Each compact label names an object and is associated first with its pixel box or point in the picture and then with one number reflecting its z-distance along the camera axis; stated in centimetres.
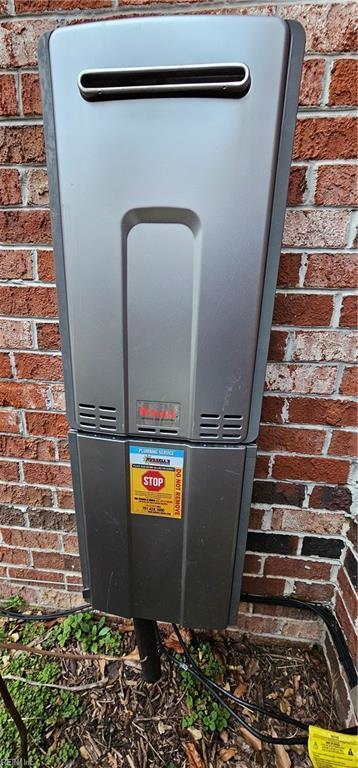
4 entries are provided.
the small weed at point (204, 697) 128
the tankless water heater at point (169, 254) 67
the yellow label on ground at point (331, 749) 103
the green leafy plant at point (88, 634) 148
